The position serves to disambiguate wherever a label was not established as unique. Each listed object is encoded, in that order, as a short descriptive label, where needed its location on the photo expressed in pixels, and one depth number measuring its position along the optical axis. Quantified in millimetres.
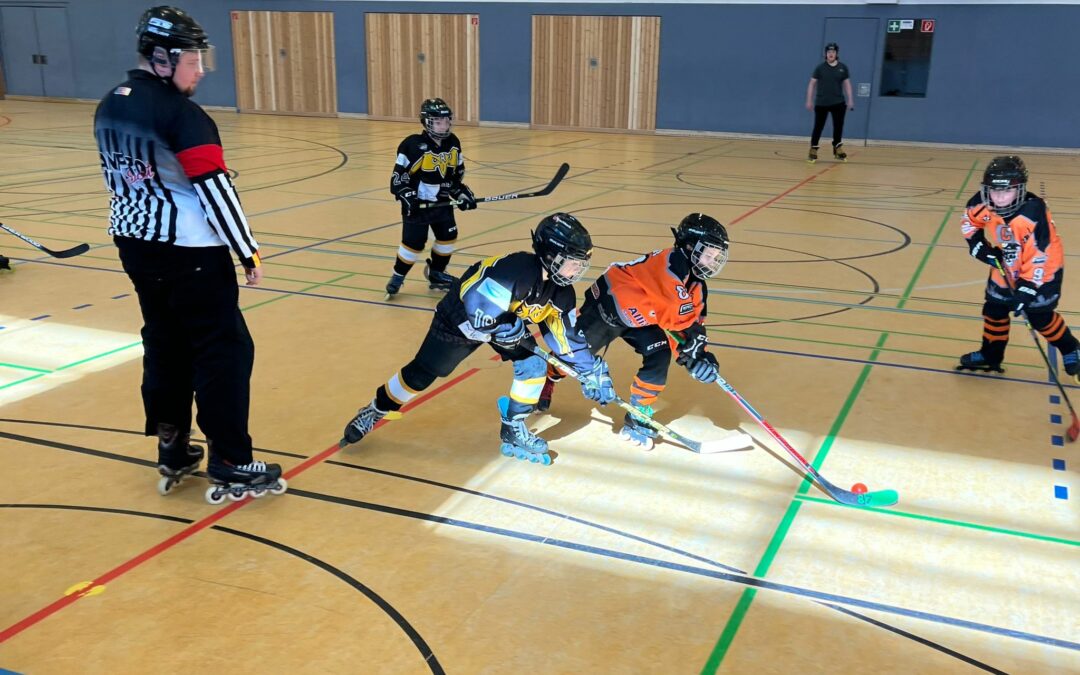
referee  3219
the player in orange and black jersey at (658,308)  4227
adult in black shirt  15453
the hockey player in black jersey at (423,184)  6816
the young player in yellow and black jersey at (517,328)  3881
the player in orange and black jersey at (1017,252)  4957
